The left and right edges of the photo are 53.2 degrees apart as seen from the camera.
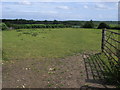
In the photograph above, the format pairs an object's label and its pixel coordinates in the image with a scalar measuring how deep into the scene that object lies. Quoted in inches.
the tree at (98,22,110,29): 780.9
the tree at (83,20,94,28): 938.8
